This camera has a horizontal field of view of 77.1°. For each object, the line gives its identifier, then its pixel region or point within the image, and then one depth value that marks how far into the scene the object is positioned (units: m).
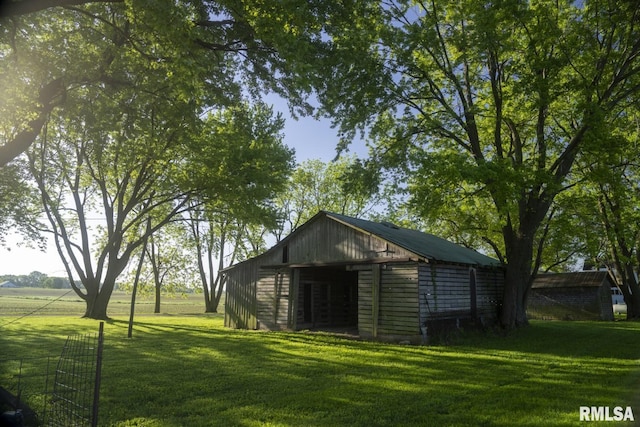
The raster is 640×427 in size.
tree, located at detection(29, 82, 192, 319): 24.52
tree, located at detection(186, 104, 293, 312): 25.14
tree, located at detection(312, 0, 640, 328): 16.75
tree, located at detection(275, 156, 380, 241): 50.59
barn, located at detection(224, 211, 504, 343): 17.56
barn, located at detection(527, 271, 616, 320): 36.34
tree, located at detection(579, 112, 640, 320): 18.62
